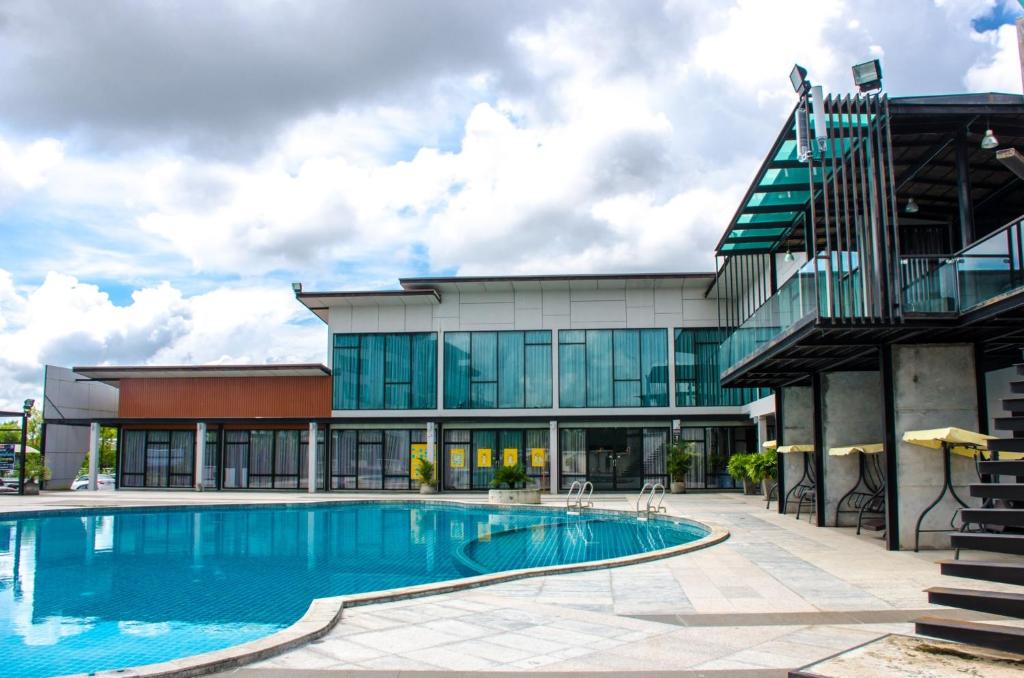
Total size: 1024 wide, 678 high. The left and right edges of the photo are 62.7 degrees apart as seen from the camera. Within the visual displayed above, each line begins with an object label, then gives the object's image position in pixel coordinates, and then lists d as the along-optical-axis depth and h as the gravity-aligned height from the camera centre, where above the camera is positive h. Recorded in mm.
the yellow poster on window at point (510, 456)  31578 -852
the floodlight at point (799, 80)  13203 +5534
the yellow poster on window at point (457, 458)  32031 -930
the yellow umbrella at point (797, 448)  19016 -356
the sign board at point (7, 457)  30484 -791
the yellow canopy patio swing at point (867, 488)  16297 -1110
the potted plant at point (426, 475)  30375 -1486
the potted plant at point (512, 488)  24969 -1654
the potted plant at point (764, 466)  22797 -912
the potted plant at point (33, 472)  31141 -1385
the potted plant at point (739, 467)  24781 -1016
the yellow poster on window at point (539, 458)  31734 -932
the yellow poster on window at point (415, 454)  31891 -776
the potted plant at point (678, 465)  29766 -1137
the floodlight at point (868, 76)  12953 +5483
